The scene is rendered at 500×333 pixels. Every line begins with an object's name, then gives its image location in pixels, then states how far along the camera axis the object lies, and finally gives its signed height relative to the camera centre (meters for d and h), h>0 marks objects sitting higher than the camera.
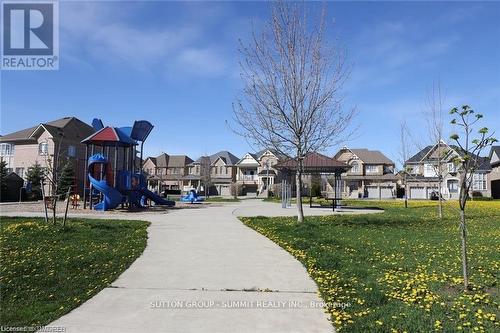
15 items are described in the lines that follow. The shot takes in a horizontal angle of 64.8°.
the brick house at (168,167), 80.25 +3.55
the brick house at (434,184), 58.34 -0.39
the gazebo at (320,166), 28.84 +1.21
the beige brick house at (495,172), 54.37 +1.28
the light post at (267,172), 65.62 +1.86
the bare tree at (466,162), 6.18 +0.31
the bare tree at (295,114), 15.38 +2.73
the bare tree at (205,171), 64.29 +2.25
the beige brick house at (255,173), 69.12 +1.96
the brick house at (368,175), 63.53 +1.18
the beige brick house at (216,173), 74.79 +2.12
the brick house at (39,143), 48.28 +5.41
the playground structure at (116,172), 23.81 +0.80
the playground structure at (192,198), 37.75 -1.34
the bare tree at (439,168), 20.99 +0.95
